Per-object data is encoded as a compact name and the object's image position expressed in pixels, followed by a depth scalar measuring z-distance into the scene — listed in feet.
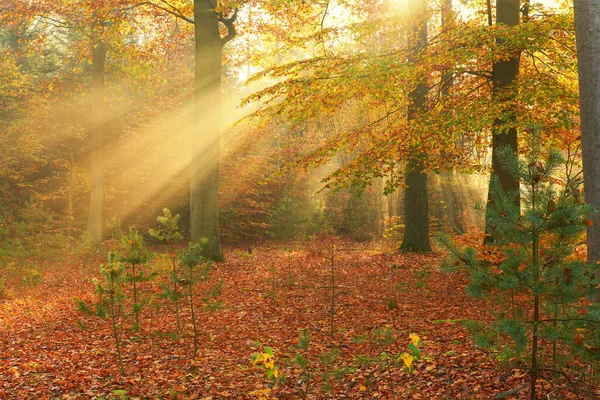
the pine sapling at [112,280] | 18.67
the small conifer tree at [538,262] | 10.67
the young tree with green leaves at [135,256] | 20.48
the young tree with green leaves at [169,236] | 19.57
